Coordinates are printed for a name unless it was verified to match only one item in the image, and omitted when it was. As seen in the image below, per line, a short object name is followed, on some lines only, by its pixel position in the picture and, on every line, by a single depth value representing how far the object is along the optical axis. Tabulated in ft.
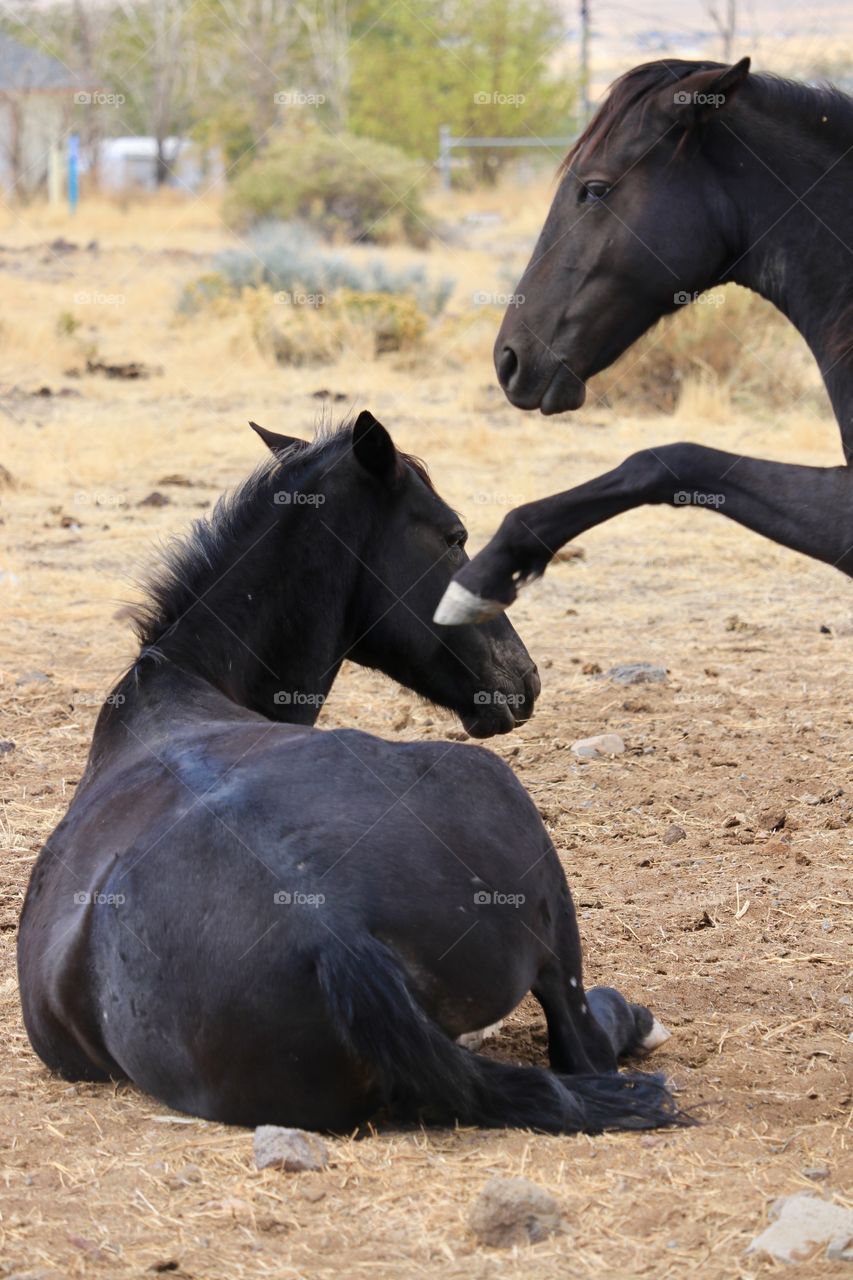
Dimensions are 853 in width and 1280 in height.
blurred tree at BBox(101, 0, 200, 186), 310.65
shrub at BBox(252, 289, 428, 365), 111.24
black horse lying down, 21.33
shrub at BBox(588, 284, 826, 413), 97.60
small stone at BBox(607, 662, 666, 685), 49.80
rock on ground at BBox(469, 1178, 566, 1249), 19.13
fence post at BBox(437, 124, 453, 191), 236.32
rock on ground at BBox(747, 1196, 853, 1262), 18.61
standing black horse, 28.48
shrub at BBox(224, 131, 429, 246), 189.47
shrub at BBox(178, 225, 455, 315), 128.88
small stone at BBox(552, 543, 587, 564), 67.26
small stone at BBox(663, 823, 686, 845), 38.06
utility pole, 178.92
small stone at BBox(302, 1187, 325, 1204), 20.36
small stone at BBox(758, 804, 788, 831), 38.47
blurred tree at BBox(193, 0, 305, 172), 274.77
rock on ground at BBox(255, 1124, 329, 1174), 20.77
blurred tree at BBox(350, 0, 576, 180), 264.52
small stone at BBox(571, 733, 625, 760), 43.81
